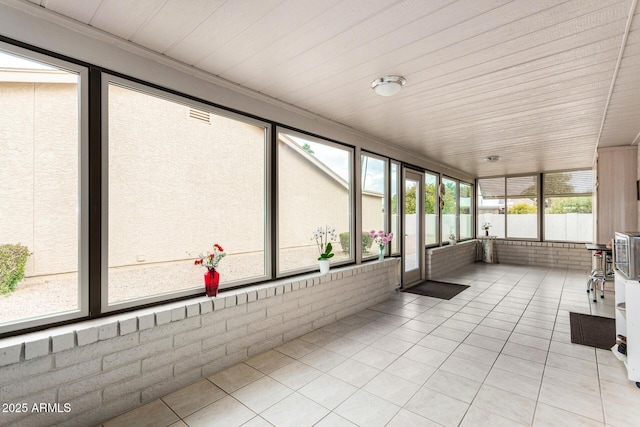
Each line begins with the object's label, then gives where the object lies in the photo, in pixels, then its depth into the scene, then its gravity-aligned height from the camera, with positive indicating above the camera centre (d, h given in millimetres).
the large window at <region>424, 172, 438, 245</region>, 6004 +120
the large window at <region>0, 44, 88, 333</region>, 1703 +161
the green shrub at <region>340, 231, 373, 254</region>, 4008 -368
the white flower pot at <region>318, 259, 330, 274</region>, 3496 -590
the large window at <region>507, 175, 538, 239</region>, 7828 +196
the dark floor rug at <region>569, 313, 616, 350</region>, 3035 -1292
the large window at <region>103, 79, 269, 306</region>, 2113 +181
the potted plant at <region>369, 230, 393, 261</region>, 4531 -379
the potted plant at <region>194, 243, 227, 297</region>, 2436 -467
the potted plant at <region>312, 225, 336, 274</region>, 3504 -340
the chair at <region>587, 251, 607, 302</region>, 4714 -1031
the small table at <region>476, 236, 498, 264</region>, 8039 -963
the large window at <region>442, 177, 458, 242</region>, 6805 +113
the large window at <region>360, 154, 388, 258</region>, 4367 +272
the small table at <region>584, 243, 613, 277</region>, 4223 -505
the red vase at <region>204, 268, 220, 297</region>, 2436 -536
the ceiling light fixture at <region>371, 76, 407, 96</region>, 2500 +1113
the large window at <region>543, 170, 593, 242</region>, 7109 +194
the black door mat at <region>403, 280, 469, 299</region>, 4853 -1278
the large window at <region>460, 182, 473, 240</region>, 7915 +70
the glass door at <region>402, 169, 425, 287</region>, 5270 -229
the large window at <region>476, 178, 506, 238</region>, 8344 +239
